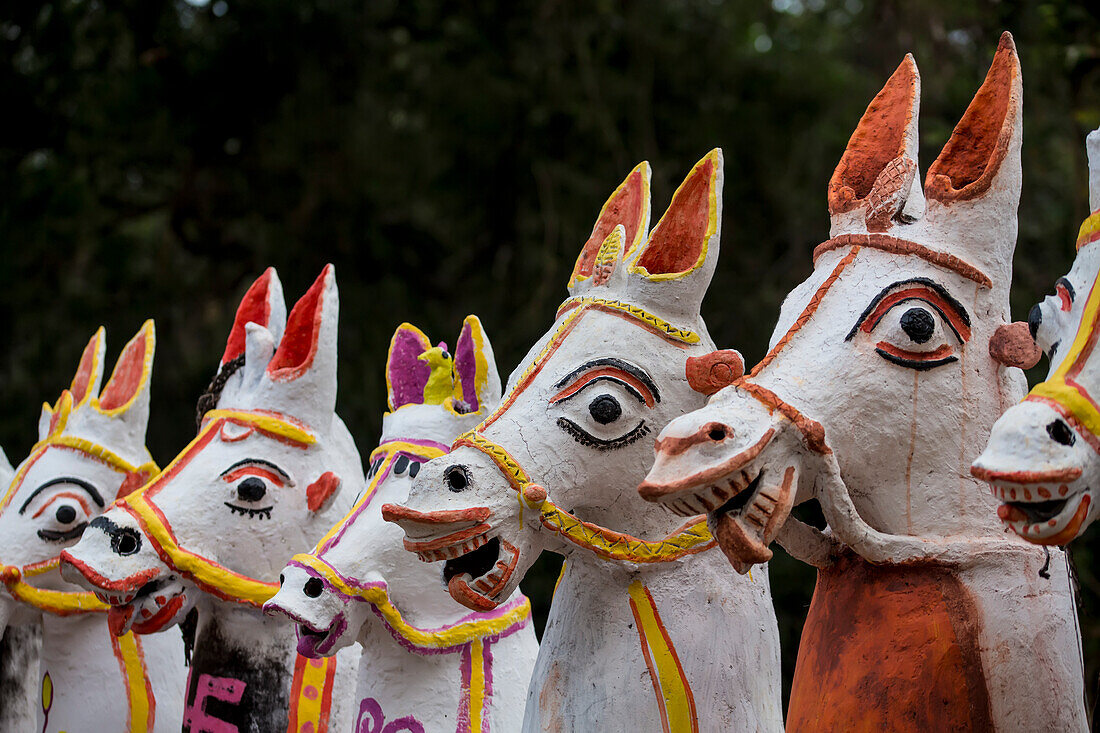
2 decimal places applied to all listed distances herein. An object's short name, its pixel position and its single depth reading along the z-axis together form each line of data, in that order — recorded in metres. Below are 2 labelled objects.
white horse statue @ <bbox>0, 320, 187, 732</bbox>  4.20
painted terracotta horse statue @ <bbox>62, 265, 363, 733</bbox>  3.62
